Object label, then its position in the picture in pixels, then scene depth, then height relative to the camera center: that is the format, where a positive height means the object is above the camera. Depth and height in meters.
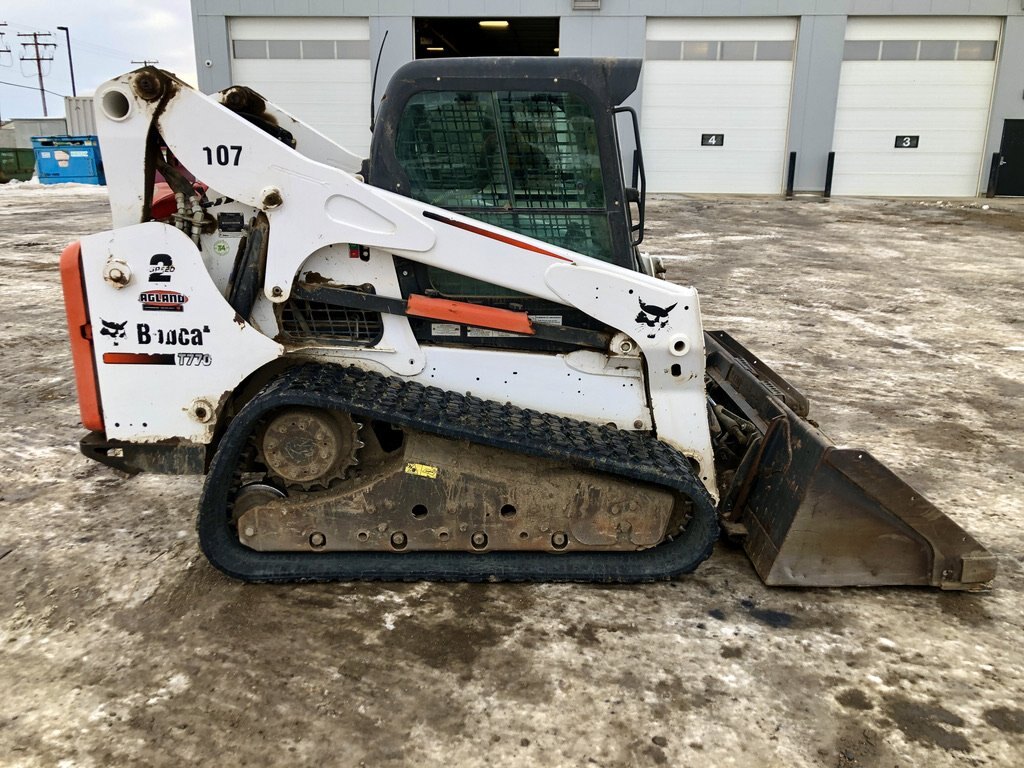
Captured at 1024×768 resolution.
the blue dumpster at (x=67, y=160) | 25.22 -0.19
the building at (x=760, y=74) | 20.41 +2.07
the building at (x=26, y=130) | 36.12 +1.01
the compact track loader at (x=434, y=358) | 3.30 -0.80
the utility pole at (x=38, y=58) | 59.69 +6.66
